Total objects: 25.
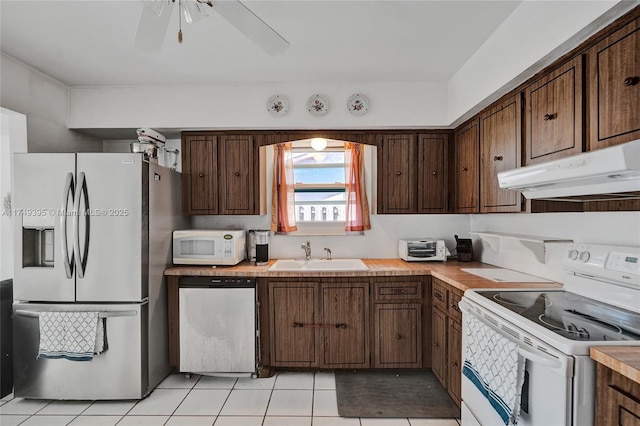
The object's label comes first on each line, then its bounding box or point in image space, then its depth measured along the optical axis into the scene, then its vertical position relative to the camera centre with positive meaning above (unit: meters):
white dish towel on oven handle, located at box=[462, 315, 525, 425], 1.38 -0.75
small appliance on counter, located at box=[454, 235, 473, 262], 3.07 -0.38
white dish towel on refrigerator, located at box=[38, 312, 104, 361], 2.37 -0.91
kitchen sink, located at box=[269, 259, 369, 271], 3.04 -0.52
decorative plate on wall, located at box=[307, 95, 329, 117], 2.96 +0.95
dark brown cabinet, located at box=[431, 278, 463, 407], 2.21 -0.94
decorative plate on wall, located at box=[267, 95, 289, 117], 2.96 +0.96
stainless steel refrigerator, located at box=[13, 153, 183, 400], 2.41 -0.42
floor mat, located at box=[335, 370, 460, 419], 2.28 -1.41
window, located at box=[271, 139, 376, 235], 3.31 +0.23
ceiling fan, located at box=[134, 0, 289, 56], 1.47 +0.92
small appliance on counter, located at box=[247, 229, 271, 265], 3.02 -0.34
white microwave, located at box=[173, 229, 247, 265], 2.86 -0.32
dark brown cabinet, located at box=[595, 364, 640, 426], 1.03 -0.63
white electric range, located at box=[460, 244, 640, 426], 1.20 -0.54
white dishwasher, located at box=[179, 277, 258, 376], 2.70 -0.99
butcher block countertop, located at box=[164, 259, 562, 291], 2.60 -0.50
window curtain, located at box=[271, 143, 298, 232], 3.30 +0.17
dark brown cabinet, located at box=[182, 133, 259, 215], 3.09 +0.34
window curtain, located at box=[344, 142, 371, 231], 3.30 +0.18
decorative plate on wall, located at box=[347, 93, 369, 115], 2.96 +0.97
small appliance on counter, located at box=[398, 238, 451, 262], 3.05 -0.38
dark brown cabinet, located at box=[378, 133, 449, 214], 3.11 +0.38
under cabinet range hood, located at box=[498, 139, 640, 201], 1.10 +0.13
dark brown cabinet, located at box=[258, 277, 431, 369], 2.74 -0.96
